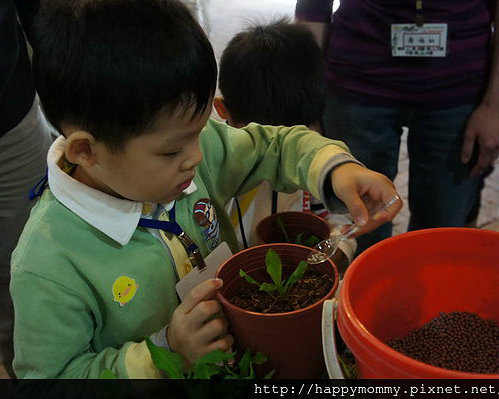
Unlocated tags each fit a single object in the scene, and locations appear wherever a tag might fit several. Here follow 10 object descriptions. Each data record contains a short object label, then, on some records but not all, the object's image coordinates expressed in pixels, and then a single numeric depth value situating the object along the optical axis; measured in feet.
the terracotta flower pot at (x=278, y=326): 2.05
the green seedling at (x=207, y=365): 2.02
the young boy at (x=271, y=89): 3.83
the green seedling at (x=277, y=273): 2.31
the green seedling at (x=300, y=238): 3.27
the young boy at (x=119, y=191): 2.06
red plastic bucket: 2.05
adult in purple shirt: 4.13
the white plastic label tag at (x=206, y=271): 2.57
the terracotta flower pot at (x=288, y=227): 3.37
